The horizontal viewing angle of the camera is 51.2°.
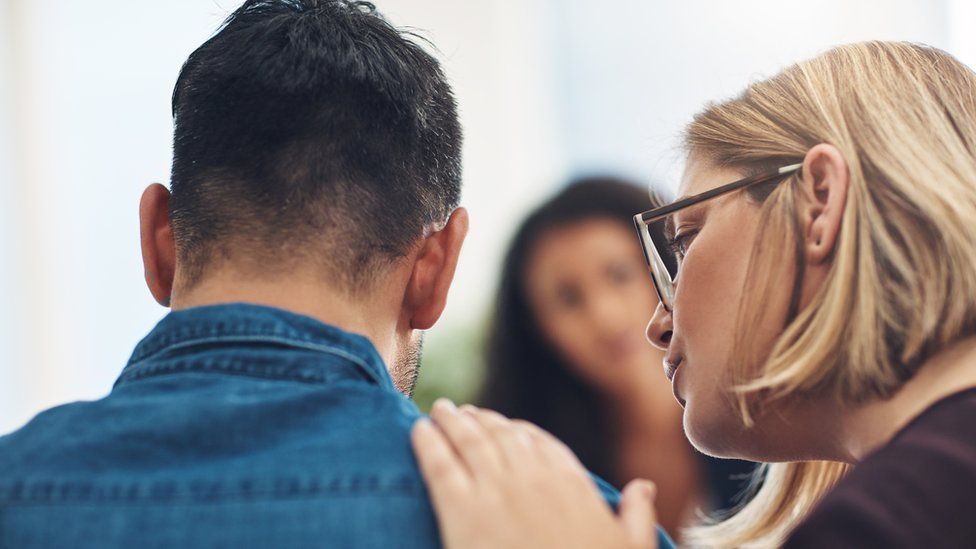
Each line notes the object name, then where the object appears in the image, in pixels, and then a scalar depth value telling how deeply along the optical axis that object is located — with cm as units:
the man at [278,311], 71
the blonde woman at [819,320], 73
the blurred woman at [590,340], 228
